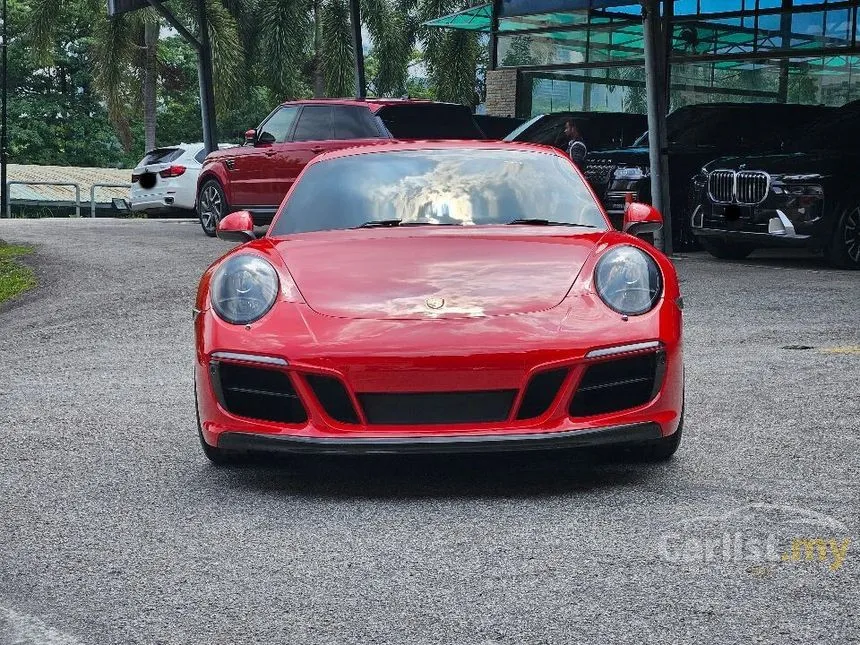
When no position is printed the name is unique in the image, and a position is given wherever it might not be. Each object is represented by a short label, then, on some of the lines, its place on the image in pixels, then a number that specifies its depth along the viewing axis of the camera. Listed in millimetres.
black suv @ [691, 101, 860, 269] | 14500
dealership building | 21688
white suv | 26609
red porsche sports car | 5152
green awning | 28953
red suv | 16531
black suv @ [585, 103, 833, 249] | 16984
